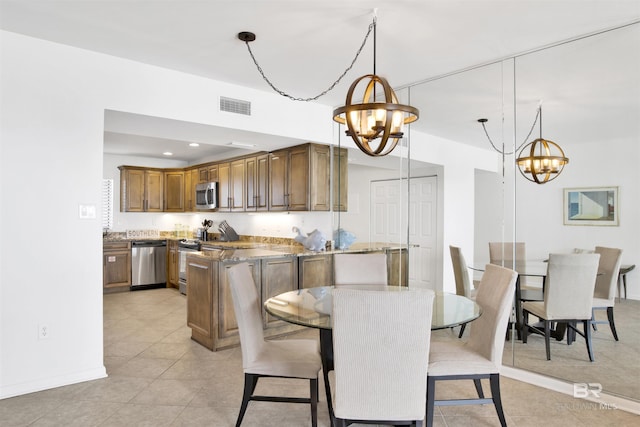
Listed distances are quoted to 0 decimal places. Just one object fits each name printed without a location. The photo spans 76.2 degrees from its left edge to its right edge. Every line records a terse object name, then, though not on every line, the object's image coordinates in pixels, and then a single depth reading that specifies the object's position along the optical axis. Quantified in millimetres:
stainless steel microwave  6751
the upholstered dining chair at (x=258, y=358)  2293
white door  4199
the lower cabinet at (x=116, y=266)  6609
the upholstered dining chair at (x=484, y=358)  2275
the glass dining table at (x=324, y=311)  2184
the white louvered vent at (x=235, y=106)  3984
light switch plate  3150
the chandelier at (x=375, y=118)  2320
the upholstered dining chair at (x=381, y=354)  1770
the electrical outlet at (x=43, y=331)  2975
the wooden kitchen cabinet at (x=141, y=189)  7367
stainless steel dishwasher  6891
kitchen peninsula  3857
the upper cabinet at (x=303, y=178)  4984
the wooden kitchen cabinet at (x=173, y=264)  6867
